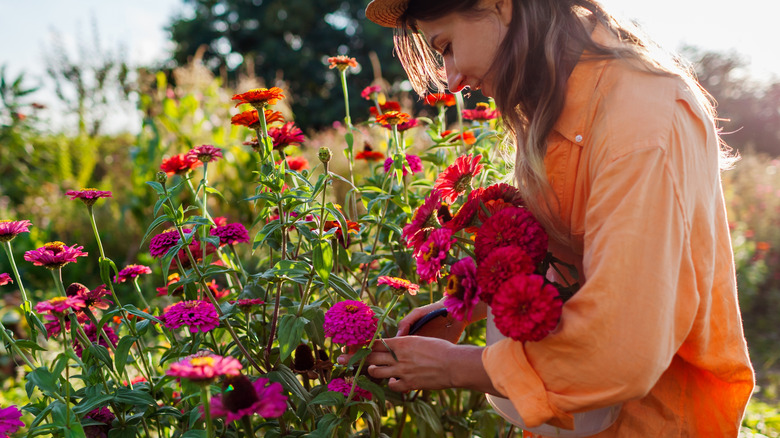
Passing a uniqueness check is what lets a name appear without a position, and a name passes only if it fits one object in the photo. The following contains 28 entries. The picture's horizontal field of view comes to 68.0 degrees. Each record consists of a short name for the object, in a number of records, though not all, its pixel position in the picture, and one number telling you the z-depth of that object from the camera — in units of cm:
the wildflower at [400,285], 107
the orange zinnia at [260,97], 122
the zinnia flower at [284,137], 138
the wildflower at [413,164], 155
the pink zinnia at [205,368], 71
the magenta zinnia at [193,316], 103
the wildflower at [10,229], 116
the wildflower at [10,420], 103
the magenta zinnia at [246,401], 76
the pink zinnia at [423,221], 108
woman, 71
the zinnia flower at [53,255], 112
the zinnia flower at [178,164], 133
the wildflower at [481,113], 185
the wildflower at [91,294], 120
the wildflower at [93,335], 135
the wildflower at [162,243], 117
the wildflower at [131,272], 135
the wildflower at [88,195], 118
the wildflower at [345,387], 110
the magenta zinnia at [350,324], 100
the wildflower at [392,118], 150
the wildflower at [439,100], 177
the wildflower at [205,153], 130
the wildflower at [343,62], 169
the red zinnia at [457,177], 114
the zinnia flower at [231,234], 120
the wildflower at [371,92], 196
